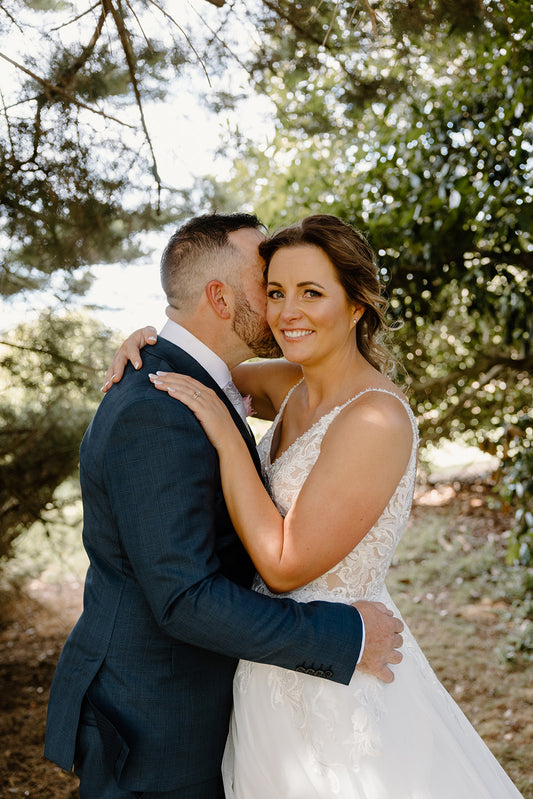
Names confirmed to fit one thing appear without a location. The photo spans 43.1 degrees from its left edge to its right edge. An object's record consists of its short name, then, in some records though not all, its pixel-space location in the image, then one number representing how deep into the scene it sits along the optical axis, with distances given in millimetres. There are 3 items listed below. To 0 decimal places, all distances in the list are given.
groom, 1629
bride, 1800
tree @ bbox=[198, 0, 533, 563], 3102
